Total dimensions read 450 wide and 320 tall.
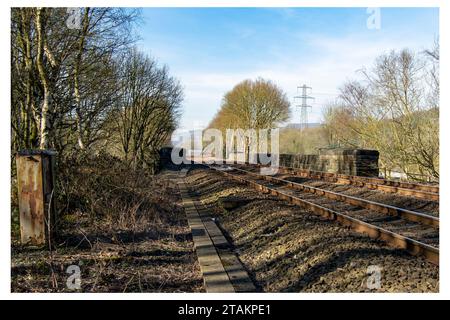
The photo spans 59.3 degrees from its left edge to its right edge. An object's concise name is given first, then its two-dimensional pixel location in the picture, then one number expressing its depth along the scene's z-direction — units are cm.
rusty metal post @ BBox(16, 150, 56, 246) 629
